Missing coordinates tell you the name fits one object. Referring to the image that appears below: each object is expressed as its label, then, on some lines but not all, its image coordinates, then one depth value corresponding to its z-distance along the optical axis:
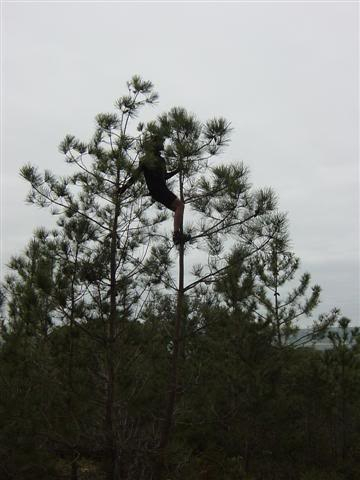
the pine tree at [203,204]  5.61
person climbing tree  5.55
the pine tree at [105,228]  5.46
